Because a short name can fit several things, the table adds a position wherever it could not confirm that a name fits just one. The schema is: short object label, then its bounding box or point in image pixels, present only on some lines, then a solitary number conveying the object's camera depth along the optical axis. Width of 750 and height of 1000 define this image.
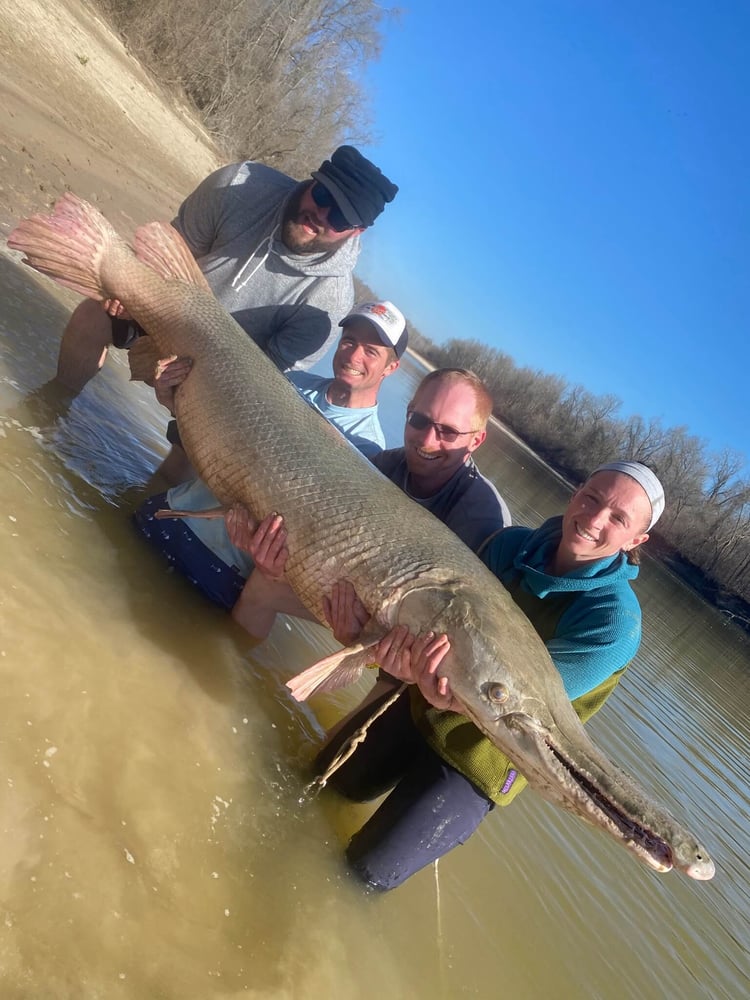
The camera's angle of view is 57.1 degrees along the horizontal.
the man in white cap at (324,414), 3.44
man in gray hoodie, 4.13
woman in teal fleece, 2.62
